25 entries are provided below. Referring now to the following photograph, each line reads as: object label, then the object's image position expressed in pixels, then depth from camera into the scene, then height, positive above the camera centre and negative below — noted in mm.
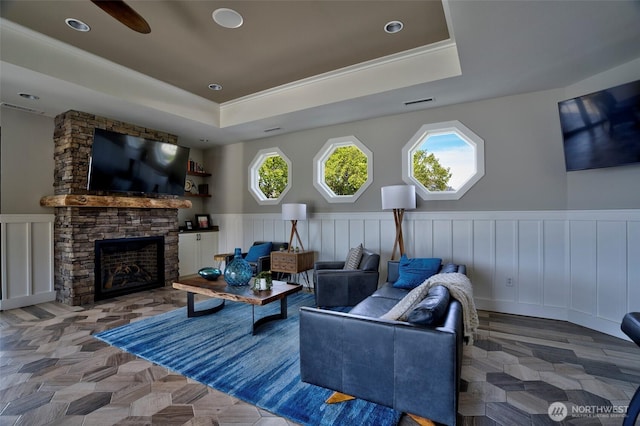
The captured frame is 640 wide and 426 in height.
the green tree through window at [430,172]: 4113 +585
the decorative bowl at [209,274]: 3600 -713
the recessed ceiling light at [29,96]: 3537 +1461
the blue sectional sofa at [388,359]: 1540 -829
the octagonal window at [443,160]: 3908 +729
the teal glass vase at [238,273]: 3326 -648
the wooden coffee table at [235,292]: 2922 -799
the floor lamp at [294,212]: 4625 +41
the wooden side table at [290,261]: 4512 -725
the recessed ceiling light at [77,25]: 2726 +1801
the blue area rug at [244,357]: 1882 -1229
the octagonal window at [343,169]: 4660 +733
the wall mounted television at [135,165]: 4113 +787
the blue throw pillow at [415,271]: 3307 -652
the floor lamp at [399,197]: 3807 +212
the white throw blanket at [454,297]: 1865 -582
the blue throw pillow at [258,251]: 5014 -627
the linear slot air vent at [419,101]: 3754 +1443
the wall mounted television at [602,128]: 2748 +830
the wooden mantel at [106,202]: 3938 +217
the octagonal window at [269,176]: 5527 +746
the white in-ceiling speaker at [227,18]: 2605 +1782
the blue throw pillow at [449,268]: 3073 -585
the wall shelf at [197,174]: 6107 +875
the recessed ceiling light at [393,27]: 2770 +1773
